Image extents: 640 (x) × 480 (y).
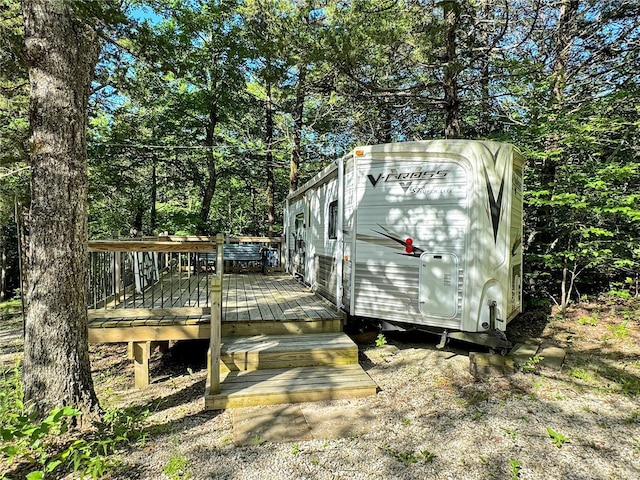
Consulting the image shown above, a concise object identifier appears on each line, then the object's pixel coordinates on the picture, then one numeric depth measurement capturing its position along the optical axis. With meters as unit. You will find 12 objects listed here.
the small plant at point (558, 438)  2.79
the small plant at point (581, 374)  3.96
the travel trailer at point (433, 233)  4.03
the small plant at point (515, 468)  2.41
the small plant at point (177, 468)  2.44
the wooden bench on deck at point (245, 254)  10.12
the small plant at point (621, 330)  5.27
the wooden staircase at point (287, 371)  3.48
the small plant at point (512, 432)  2.89
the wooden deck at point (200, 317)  4.27
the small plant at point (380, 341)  4.71
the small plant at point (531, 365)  4.13
